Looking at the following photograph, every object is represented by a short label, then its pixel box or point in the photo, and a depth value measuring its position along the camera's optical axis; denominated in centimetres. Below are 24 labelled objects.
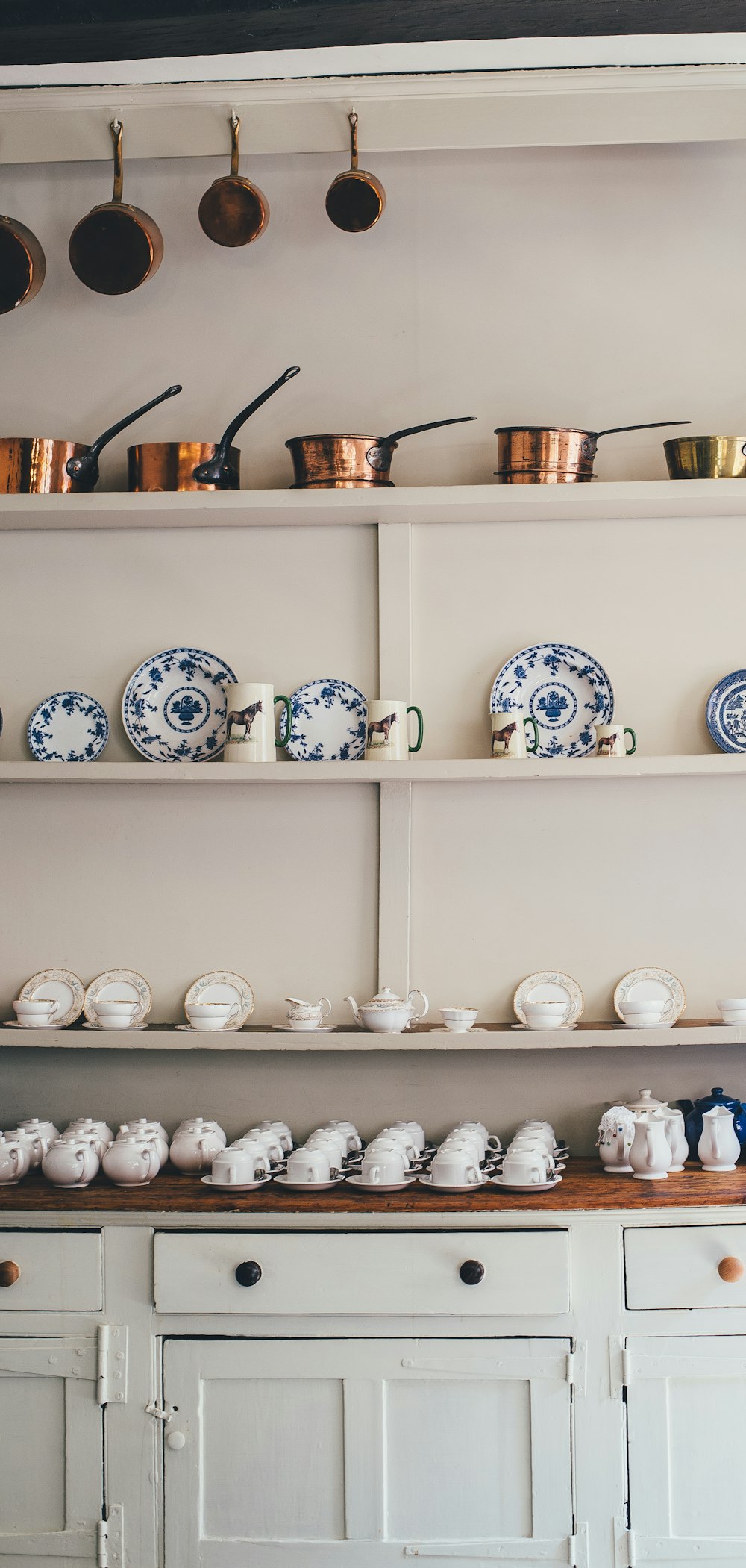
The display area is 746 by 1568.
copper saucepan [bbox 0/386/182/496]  252
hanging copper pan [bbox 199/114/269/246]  249
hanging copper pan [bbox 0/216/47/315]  253
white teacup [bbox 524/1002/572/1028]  244
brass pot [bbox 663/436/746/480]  244
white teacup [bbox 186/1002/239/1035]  247
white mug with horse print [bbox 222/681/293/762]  249
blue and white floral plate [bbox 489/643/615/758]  259
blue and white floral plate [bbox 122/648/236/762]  263
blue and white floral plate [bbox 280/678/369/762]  261
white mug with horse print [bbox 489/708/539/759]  247
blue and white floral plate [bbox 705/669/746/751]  257
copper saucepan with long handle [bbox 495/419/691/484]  243
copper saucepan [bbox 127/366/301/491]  250
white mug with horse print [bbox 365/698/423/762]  247
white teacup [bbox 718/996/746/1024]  245
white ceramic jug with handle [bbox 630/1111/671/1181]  228
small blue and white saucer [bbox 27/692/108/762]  264
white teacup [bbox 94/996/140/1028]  249
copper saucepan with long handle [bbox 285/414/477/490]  245
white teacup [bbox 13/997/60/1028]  251
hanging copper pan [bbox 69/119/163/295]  250
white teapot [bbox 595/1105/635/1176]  235
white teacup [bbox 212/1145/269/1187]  226
